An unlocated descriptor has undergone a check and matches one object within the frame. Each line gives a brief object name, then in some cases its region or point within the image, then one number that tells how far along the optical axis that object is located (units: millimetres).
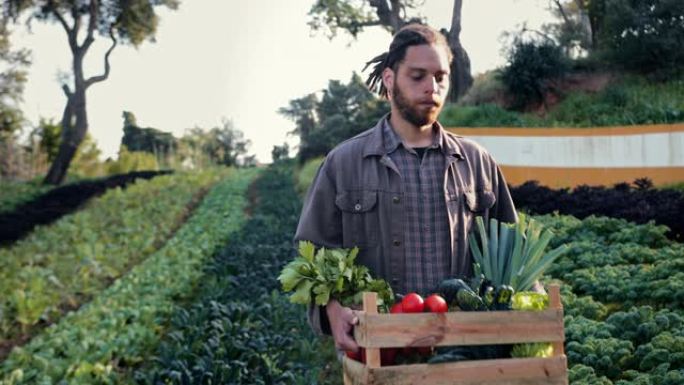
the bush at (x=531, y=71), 23359
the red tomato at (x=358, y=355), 2670
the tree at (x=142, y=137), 61375
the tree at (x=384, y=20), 27812
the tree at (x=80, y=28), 37781
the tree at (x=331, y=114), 25344
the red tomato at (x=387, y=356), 2633
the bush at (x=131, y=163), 42719
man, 3031
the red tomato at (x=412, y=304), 2635
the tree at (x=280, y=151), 44866
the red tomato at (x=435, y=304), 2604
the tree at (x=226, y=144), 62938
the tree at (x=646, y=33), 22250
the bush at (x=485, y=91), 24500
